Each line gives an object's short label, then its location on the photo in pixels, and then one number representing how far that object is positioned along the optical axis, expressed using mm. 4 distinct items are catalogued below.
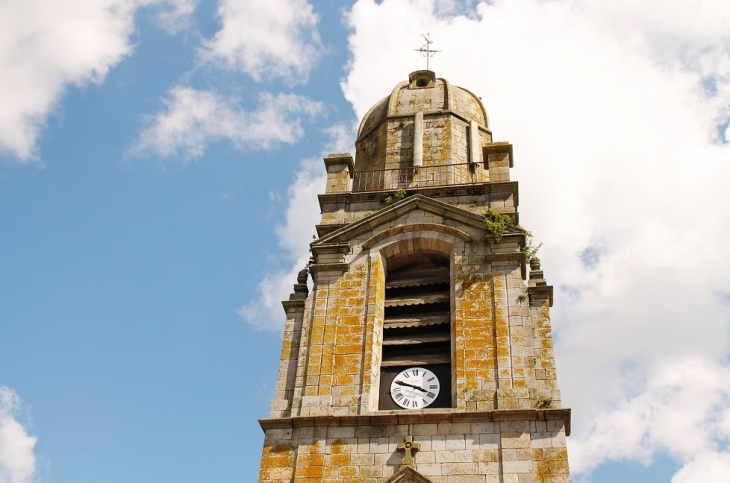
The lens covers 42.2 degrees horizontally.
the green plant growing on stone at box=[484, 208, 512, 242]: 17531
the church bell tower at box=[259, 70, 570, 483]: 14383
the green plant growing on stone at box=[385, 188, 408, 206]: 19198
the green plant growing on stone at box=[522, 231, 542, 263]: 18008
